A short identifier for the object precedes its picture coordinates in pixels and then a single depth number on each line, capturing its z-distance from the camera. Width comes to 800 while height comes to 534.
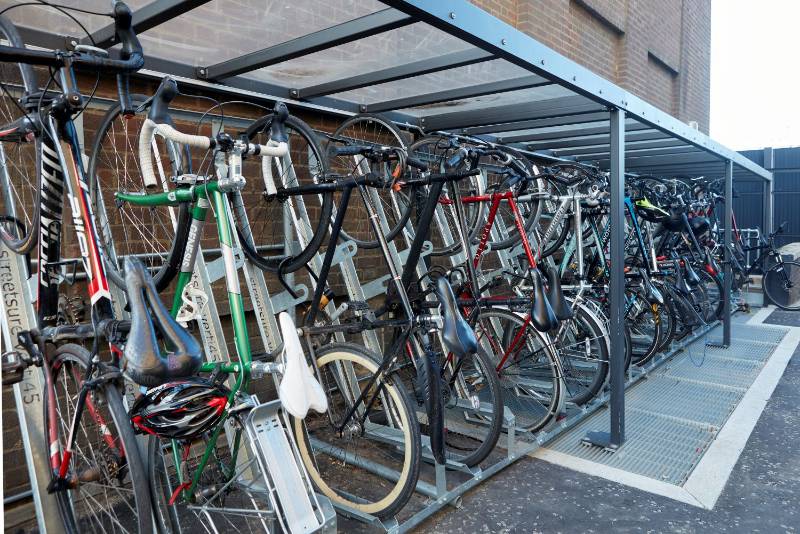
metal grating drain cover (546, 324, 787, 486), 3.31
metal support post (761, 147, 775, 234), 8.75
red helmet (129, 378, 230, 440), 1.69
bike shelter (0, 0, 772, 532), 2.09
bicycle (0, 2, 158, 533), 1.74
